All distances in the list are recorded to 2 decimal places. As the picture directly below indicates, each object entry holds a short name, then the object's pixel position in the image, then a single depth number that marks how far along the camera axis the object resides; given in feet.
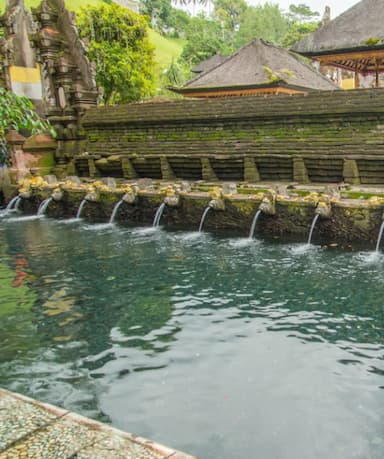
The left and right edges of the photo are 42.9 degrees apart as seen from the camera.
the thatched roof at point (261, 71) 63.57
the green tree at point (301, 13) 296.71
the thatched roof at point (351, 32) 50.78
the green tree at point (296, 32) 192.13
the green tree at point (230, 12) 291.38
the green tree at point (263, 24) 260.33
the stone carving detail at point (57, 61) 52.47
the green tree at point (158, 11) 263.29
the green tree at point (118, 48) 106.32
